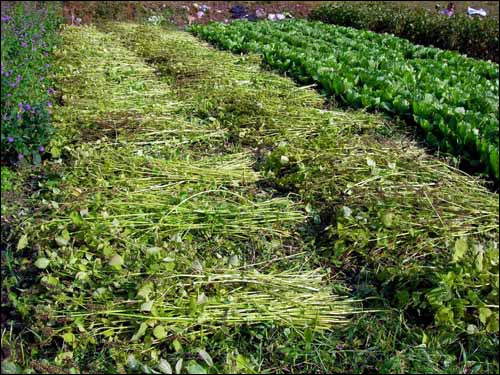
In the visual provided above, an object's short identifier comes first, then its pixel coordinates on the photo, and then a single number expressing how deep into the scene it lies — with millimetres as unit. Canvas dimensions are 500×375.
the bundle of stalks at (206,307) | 2279
